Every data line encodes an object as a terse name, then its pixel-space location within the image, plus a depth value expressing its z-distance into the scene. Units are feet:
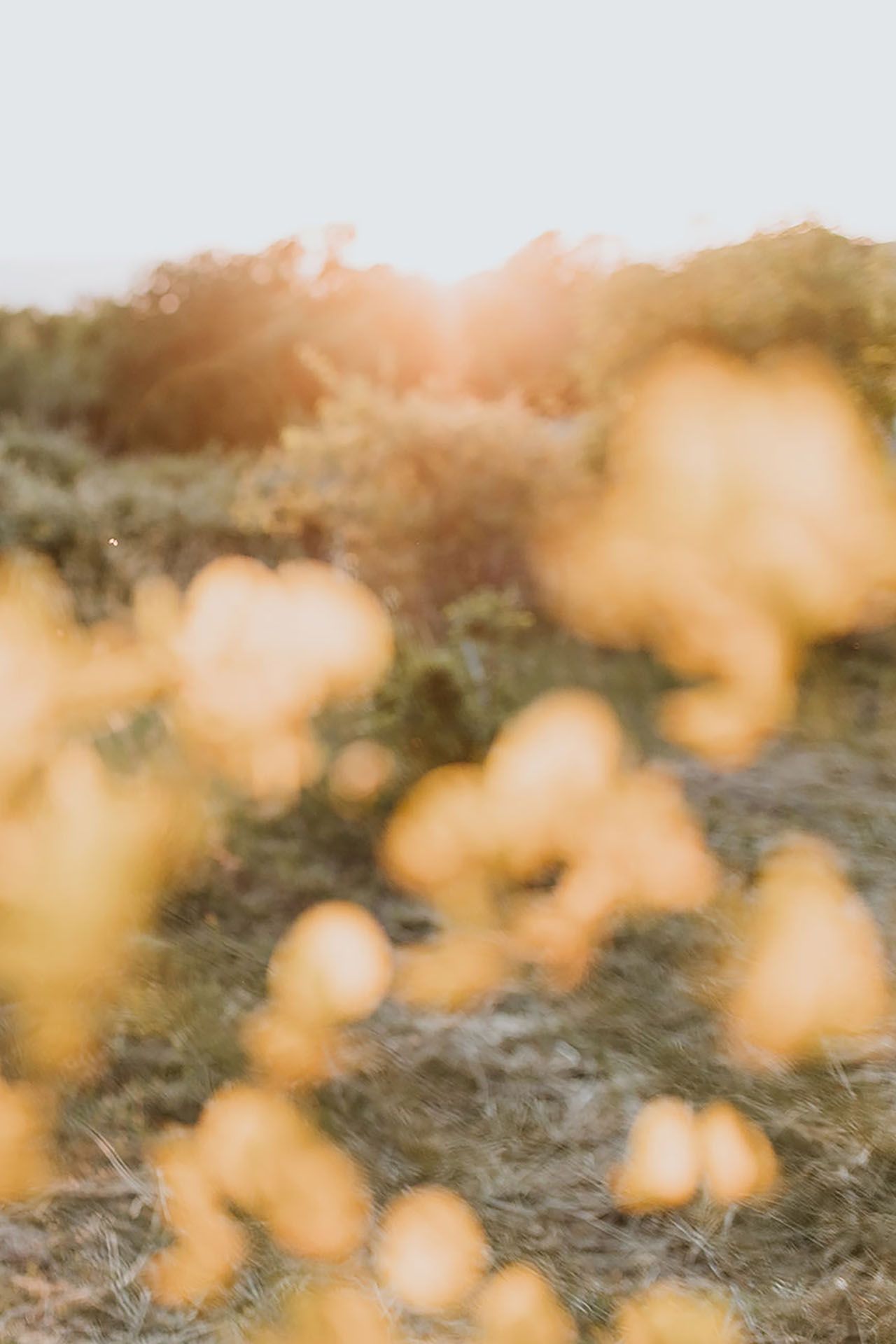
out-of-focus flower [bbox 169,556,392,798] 16.03
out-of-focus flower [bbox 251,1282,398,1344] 7.95
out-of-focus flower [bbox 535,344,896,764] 23.63
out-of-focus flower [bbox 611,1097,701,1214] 9.46
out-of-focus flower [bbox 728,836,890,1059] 11.56
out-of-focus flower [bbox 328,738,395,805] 15.46
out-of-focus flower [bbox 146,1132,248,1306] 8.29
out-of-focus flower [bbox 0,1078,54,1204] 9.00
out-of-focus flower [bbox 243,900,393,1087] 10.78
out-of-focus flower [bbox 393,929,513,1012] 12.17
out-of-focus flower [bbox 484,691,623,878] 15.10
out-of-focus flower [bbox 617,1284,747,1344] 8.09
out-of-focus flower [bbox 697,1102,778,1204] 9.50
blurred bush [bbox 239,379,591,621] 26.13
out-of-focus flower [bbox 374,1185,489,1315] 8.42
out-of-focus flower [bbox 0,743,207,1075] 10.89
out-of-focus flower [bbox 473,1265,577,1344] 8.09
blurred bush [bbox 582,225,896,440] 23.13
